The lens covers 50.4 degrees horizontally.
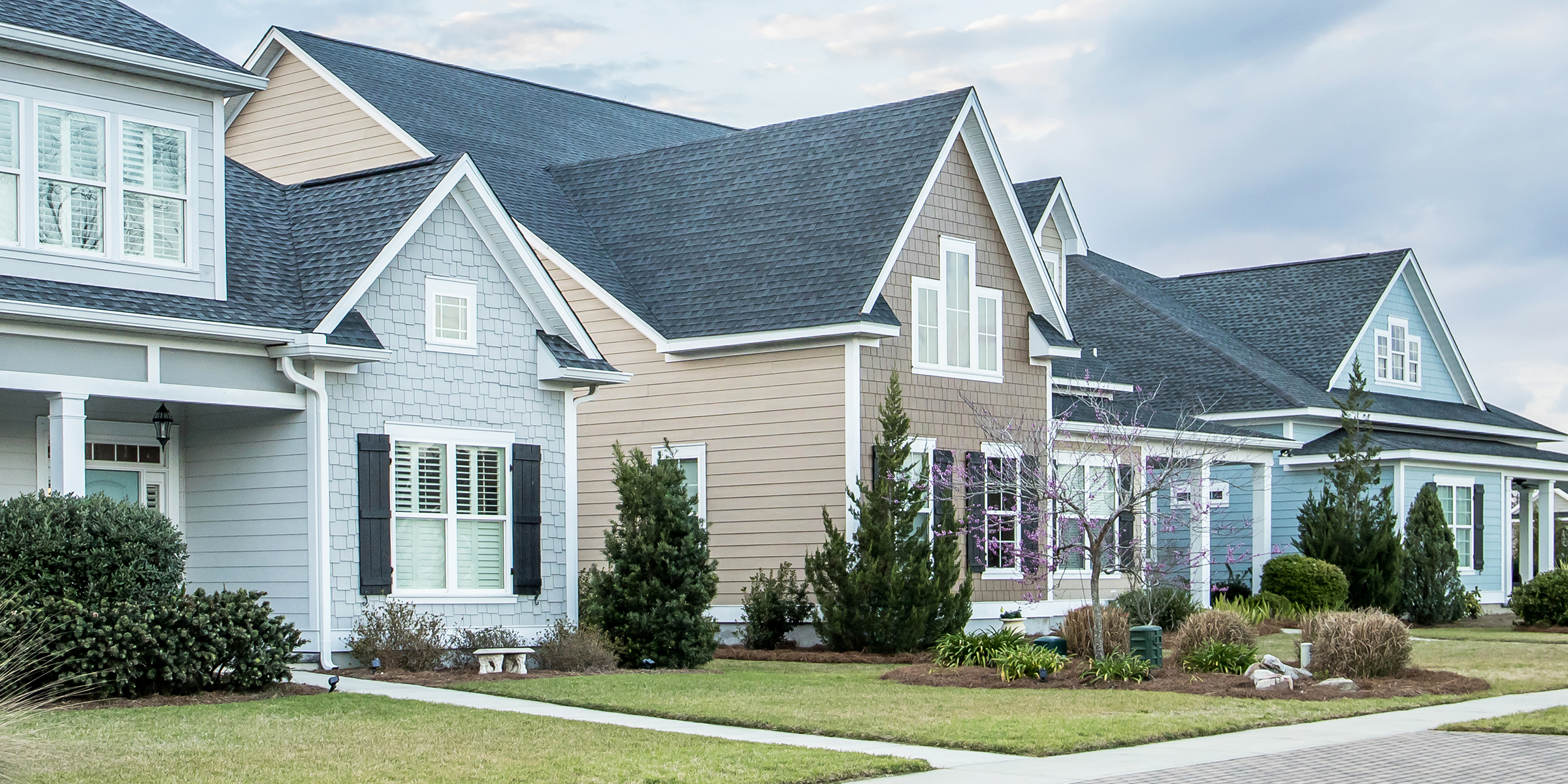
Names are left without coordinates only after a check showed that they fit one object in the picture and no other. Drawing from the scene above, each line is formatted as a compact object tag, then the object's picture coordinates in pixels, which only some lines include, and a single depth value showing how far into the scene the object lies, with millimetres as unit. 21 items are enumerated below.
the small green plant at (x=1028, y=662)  17469
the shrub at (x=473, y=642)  18562
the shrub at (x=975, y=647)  18703
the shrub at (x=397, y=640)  17625
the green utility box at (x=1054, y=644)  18406
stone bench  17797
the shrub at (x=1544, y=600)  28922
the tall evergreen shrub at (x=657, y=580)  18875
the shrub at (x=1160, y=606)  24000
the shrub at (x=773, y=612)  22312
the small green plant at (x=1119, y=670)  17141
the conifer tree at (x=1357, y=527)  29422
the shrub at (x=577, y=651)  18266
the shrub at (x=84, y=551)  14078
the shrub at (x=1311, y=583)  28344
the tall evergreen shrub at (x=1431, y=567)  30641
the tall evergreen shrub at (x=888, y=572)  21062
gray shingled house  16047
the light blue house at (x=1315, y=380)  33156
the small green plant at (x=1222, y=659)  17766
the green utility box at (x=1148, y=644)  18125
